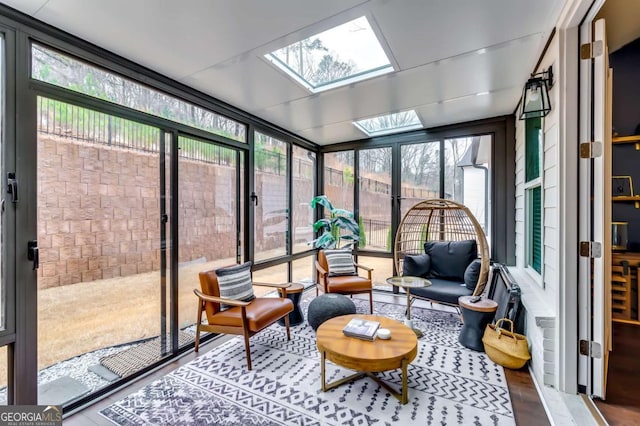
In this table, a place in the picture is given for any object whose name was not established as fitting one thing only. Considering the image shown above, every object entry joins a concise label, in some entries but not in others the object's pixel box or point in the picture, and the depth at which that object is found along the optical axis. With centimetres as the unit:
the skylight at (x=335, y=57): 208
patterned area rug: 185
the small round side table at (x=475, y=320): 272
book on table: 219
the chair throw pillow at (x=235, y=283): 279
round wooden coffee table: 194
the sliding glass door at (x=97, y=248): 194
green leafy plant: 449
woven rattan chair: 350
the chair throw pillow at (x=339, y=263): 404
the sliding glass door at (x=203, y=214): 283
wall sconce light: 218
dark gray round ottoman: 307
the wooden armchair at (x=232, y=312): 254
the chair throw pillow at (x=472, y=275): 330
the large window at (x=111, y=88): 191
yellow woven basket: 237
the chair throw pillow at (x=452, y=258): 371
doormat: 227
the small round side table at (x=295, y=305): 334
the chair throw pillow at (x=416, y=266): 379
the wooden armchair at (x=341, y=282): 366
